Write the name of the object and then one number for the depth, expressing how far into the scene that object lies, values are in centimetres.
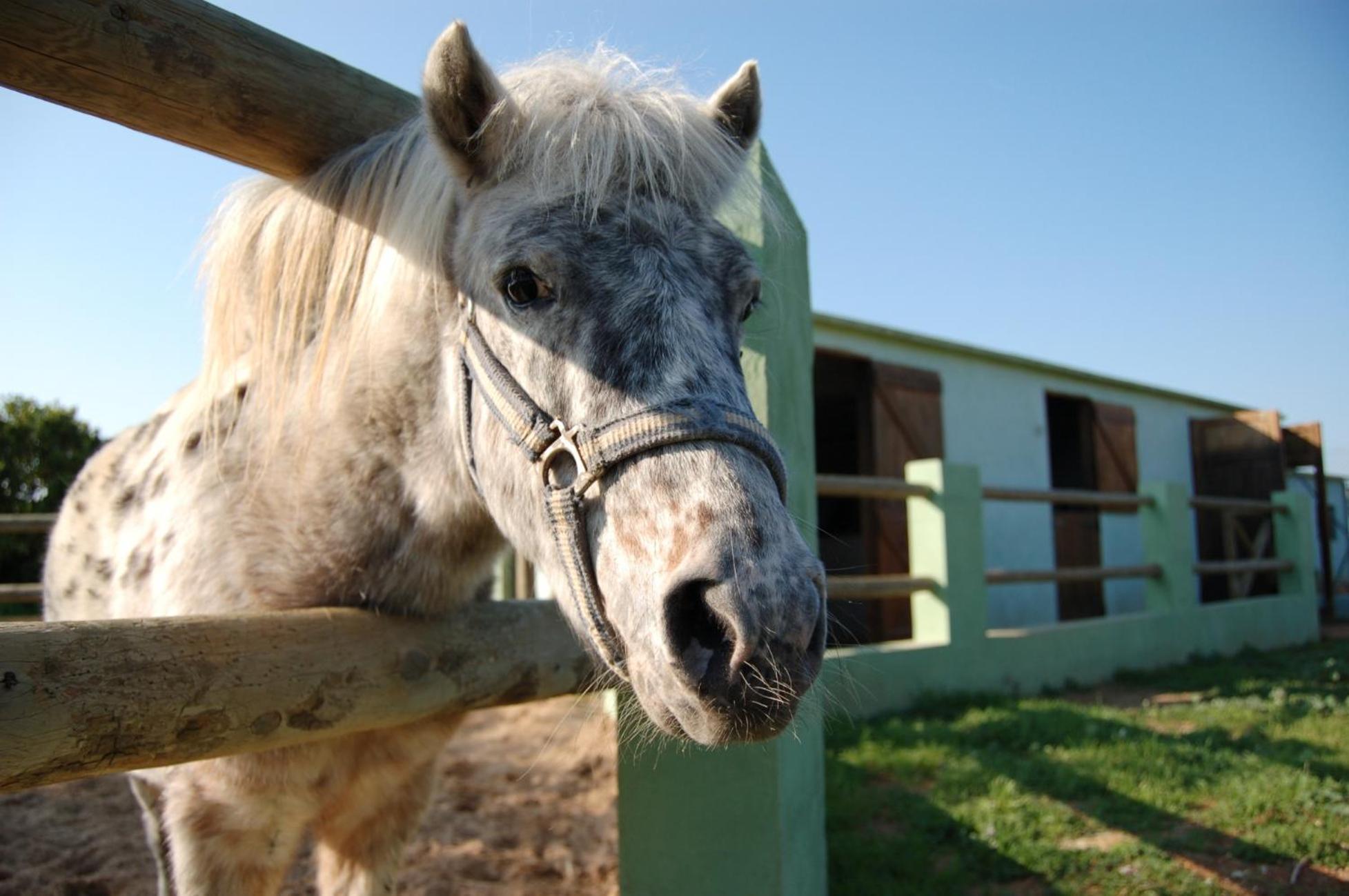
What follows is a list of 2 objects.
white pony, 125
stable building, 895
